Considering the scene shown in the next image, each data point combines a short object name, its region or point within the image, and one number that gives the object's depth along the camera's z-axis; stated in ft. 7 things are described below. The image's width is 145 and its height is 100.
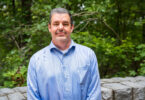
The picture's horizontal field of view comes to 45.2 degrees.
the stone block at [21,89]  8.39
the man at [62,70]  4.93
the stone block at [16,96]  7.32
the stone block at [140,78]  10.44
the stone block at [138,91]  8.53
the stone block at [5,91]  8.12
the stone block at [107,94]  7.90
